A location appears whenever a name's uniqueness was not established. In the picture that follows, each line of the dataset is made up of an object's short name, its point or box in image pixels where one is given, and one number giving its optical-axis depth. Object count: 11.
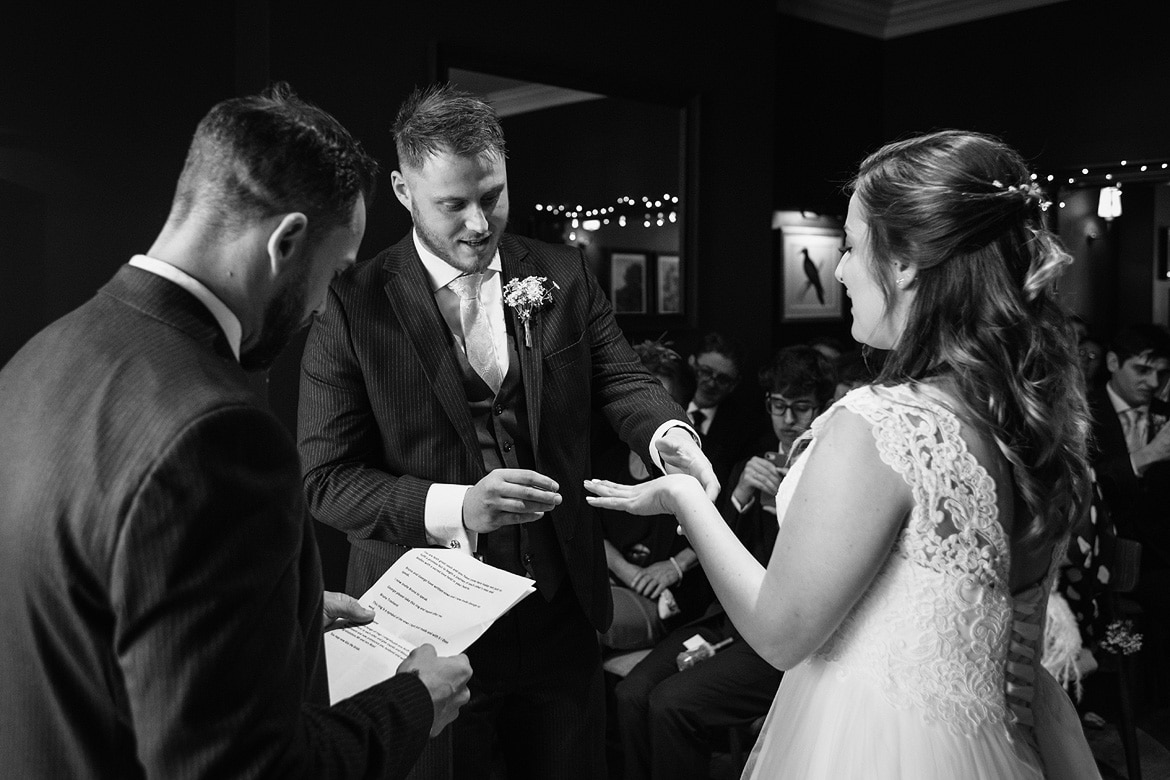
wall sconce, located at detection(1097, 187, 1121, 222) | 7.08
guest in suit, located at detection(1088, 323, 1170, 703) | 4.62
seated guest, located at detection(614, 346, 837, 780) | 3.42
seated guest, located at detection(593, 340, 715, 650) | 3.87
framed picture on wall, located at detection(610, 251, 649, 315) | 5.42
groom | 2.13
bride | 1.53
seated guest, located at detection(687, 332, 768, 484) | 4.82
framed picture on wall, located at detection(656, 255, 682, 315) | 5.58
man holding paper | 0.95
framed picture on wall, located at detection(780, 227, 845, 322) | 7.02
